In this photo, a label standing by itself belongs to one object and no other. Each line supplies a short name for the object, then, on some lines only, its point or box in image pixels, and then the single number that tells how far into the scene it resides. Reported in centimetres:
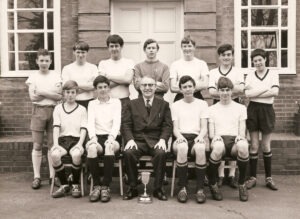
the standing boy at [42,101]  685
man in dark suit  628
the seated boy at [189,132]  618
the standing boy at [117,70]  686
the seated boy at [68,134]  639
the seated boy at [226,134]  624
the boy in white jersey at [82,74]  688
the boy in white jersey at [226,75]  671
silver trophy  597
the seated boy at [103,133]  621
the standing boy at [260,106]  678
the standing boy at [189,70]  682
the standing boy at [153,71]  682
